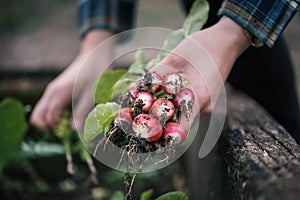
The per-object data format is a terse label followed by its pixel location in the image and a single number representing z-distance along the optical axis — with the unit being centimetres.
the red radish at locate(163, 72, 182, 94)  71
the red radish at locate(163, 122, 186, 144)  68
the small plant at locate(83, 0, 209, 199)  69
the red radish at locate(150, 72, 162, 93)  73
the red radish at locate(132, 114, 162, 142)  67
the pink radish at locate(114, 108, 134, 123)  70
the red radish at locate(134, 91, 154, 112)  70
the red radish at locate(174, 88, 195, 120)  70
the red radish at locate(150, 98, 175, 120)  69
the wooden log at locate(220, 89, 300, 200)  55
